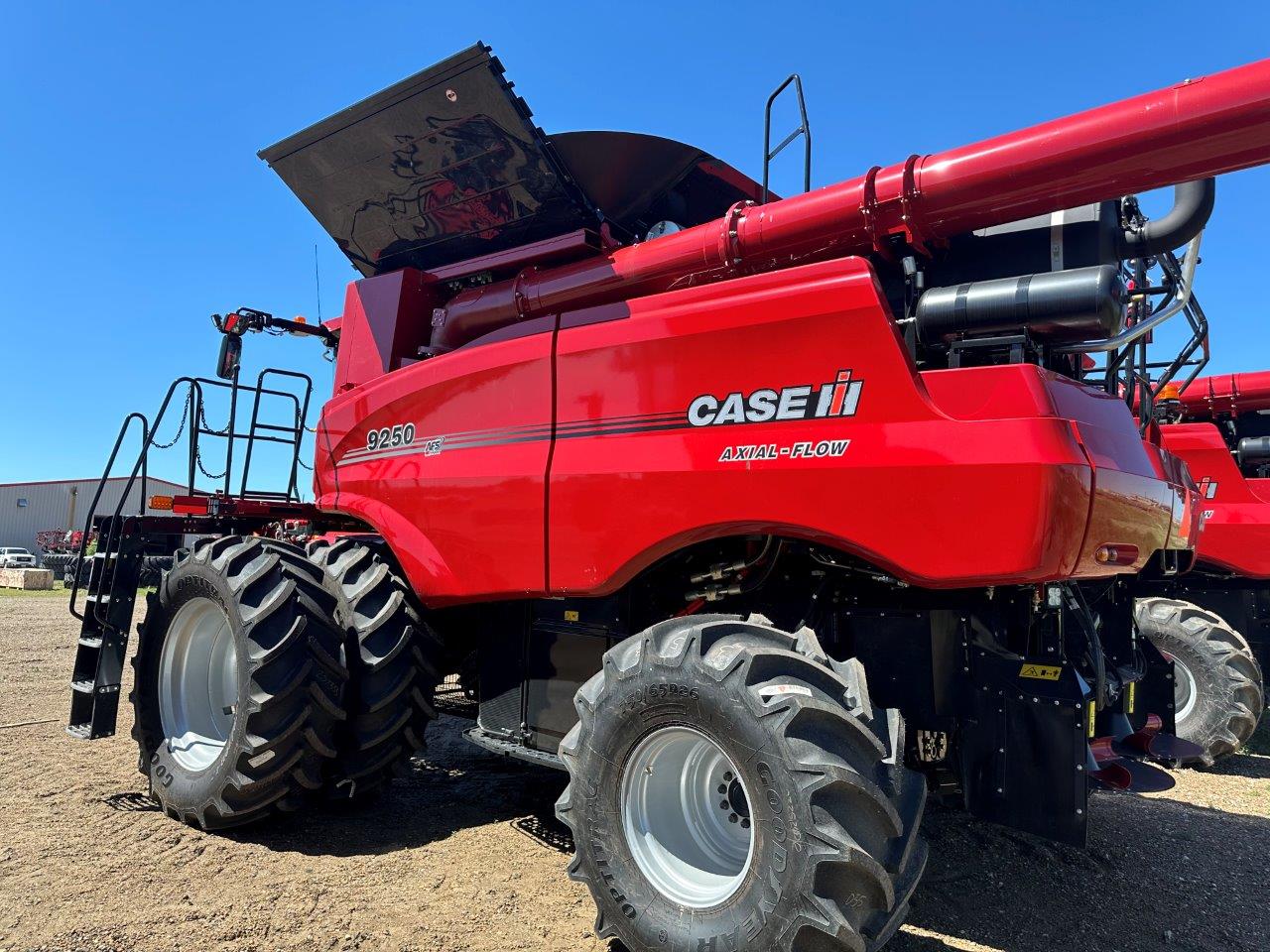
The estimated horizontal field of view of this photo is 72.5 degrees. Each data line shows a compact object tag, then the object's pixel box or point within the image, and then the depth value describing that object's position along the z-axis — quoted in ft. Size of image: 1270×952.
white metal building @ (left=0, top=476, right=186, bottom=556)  160.04
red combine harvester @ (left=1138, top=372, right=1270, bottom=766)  21.72
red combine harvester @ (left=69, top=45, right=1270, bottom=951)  9.12
